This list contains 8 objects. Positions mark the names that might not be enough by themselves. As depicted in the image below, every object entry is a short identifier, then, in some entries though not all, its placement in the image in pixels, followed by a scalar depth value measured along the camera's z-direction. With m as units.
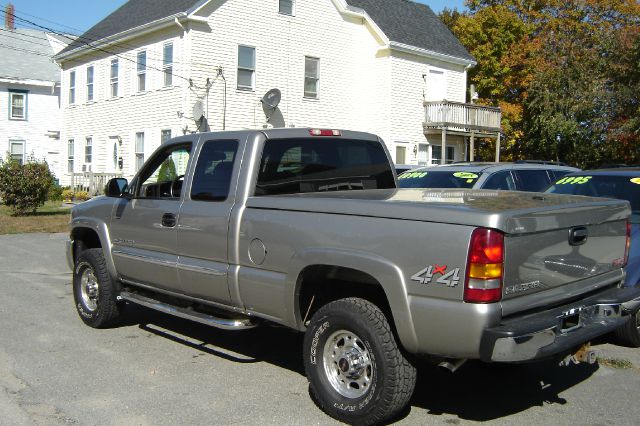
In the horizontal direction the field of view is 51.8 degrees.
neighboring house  34.38
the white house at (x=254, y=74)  21.67
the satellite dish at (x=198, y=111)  20.58
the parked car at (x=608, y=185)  7.03
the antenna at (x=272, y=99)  21.86
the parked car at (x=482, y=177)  9.60
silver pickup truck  3.80
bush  19.41
